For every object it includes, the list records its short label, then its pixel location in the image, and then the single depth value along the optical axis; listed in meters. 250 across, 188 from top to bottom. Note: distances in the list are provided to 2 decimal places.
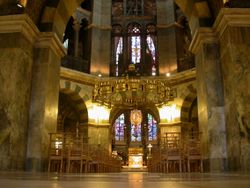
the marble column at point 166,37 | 20.11
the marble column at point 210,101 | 8.19
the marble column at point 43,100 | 8.71
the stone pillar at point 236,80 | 7.41
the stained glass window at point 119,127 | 24.75
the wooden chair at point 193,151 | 9.17
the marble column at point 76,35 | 20.76
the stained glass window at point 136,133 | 24.75
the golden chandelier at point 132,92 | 12.26
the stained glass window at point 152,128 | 24.30
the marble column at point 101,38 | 20.41
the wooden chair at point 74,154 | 9.52
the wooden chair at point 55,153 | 9.15
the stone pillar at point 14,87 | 8.01
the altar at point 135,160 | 21.59
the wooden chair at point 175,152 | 9.48
